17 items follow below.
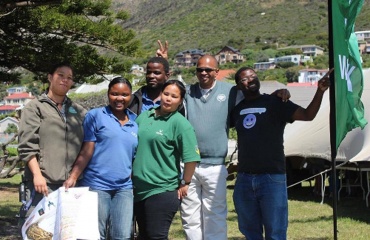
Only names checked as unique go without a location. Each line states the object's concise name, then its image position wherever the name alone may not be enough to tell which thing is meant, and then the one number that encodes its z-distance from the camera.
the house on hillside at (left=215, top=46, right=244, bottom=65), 72.25
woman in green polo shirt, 4.07
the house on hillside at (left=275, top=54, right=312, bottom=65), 84.13
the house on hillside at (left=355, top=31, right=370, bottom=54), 76.00
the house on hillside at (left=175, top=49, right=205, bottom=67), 70.44
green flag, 4.20
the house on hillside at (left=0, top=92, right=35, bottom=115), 75.32
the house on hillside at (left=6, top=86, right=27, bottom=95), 98.30
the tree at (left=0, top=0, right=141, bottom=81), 9.09
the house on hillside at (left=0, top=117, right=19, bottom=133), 50.77
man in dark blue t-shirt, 4.36
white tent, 9.27
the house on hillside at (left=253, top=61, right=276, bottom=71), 77.91
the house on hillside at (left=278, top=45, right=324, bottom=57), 82.86
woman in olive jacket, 3.88
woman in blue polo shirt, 4.01
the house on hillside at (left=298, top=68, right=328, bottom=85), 65.75
